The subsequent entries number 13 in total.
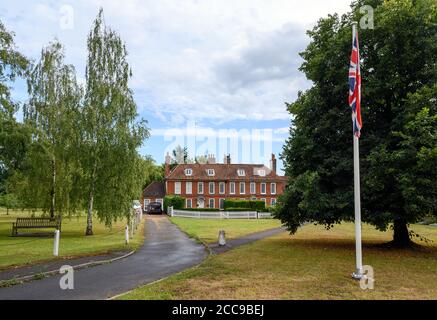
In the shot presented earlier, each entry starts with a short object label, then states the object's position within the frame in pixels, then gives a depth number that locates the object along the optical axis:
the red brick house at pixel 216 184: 62.50
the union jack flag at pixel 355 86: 11.00
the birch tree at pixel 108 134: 24.89
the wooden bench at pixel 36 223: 25.33
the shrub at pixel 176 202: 55.25
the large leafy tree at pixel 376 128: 14.61
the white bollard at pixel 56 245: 15.23
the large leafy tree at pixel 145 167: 25.91
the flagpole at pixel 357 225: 10.56
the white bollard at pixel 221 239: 19.31
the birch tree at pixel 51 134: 25.25
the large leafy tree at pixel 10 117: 16.98
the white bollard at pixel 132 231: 24.22
